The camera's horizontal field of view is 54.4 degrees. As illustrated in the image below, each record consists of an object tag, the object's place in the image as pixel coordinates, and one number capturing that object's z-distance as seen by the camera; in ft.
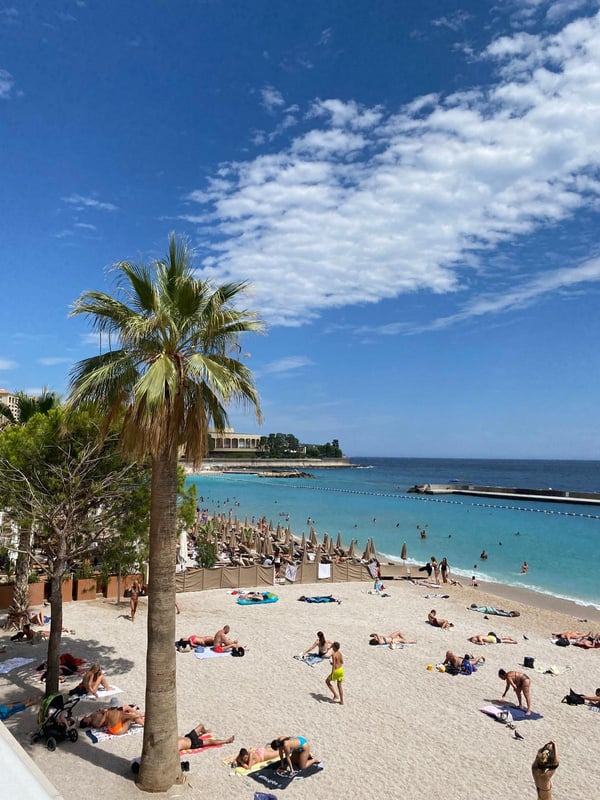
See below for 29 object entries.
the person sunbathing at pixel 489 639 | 54.75
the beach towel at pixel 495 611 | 68.97
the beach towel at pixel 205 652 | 45.83
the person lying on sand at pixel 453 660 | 45.42
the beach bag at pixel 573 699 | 39.93
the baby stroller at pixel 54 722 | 29.63
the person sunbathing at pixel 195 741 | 29.50
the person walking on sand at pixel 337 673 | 37.32
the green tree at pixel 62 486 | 33.81
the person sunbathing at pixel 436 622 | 59.27
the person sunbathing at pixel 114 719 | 31.14
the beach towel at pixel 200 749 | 29.18
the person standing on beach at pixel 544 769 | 23.82
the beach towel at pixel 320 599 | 68.20
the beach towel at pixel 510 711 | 36.52
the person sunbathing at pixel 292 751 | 28.17
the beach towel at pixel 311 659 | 45.29
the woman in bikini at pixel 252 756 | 28.30
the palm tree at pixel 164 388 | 24.72
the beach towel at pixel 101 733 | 30.30
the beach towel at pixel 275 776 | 27.01
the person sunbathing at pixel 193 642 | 47.06
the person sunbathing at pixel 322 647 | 44.47
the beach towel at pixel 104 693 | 35.76
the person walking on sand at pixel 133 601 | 53.52
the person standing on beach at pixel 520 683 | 37.58
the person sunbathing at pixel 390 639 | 51.26
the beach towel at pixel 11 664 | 40.42
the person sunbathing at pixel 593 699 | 39.75
